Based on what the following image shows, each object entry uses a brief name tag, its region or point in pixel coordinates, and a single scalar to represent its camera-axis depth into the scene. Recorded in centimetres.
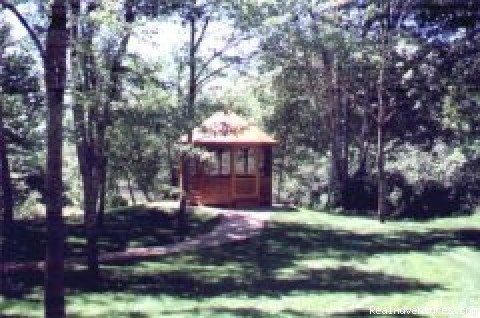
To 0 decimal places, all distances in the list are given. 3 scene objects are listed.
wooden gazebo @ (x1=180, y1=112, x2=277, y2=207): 2984
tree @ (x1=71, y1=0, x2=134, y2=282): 1472
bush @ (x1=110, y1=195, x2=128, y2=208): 3288
